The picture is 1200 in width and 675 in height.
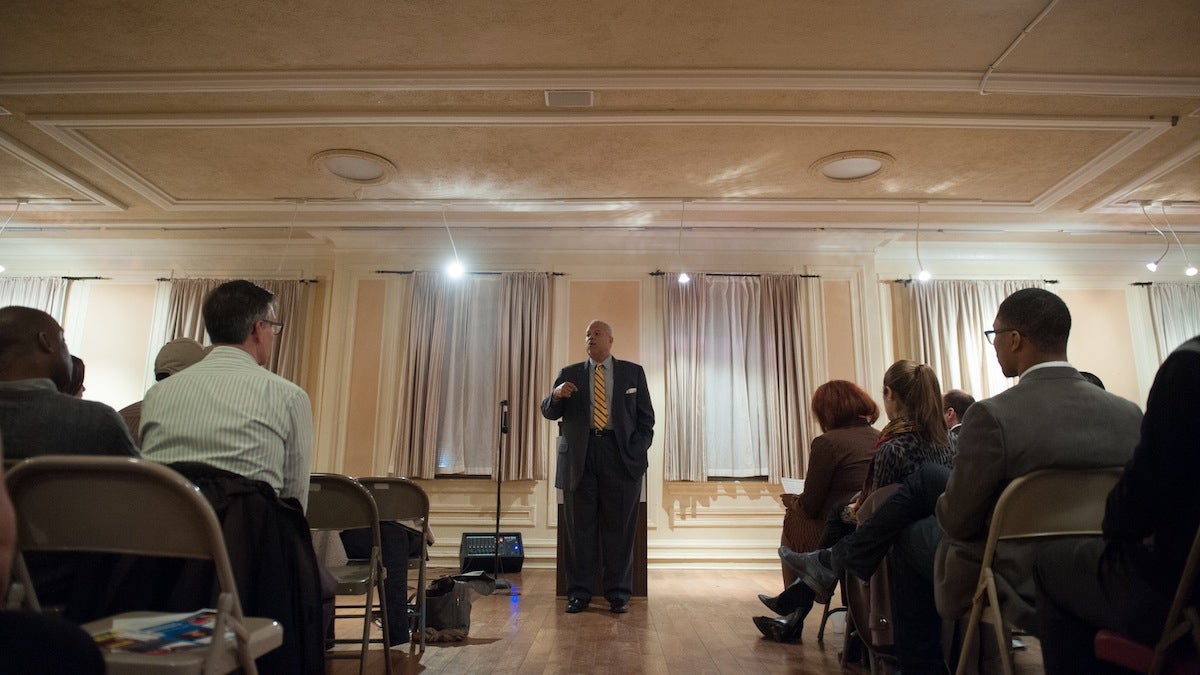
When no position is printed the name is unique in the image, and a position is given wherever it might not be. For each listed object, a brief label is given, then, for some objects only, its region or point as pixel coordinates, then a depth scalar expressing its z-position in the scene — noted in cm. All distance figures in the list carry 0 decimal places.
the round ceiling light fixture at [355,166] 475
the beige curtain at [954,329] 646
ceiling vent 393
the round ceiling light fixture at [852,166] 471
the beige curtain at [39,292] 679
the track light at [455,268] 611
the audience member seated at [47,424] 142
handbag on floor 313
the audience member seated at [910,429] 215
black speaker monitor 541
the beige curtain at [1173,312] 666
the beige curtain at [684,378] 607
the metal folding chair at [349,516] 219
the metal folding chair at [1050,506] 151
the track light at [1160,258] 619
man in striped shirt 150
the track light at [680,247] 568
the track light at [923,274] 643
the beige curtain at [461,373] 605
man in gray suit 155
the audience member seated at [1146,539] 107
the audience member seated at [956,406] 385
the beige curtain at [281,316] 653
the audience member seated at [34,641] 83
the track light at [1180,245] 568
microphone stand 464
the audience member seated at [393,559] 279
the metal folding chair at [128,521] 111
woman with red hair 290
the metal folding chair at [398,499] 259
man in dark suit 400
